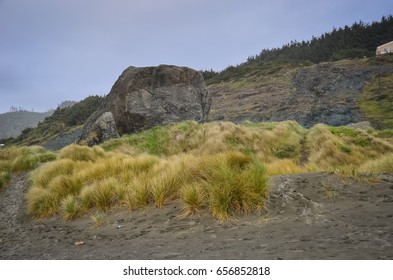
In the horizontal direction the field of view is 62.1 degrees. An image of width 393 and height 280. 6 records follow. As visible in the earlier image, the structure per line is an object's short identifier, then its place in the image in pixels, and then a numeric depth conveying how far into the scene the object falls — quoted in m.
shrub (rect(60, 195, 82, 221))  6.70
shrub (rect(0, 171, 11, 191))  10.98
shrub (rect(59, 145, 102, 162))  12.33
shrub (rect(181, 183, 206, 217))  5.54
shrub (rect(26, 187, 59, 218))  7.34
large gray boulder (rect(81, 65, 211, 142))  18.00
